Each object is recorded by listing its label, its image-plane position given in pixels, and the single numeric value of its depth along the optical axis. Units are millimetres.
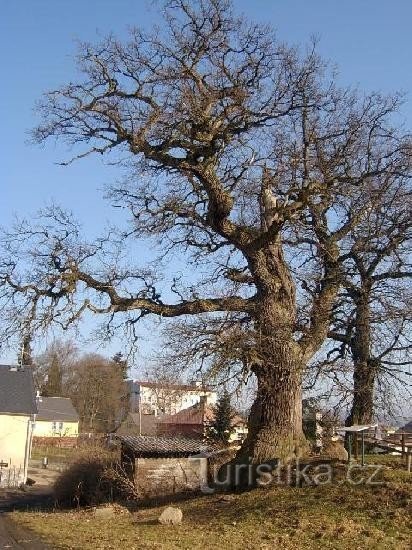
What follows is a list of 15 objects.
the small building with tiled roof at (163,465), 23125
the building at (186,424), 42194
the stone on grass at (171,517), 14688
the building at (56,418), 72375
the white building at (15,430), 42969
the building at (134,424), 65956
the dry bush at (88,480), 24594
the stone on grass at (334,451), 18295
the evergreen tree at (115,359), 77062
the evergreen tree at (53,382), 84062
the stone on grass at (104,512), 18250
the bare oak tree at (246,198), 17656
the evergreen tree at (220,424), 39219
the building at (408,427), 37025
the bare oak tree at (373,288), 20328
